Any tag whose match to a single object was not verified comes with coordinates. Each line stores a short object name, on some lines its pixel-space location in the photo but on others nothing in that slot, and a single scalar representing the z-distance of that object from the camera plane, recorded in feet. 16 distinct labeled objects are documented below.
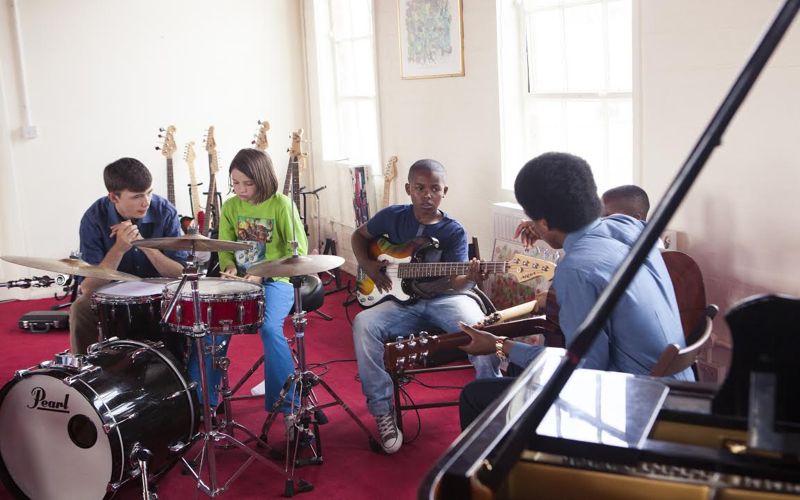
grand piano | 4.32
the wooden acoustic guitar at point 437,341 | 9.53
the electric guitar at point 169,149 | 20.51
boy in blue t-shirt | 11.60
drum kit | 9.64
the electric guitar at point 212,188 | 20.02
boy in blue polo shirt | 12.35
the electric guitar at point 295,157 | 18.03
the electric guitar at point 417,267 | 11.76
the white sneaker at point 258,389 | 13.99
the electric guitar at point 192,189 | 21.12
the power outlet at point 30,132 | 20.79
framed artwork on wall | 16.22
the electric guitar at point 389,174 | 18.97
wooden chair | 7.14
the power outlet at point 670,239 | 11.45
